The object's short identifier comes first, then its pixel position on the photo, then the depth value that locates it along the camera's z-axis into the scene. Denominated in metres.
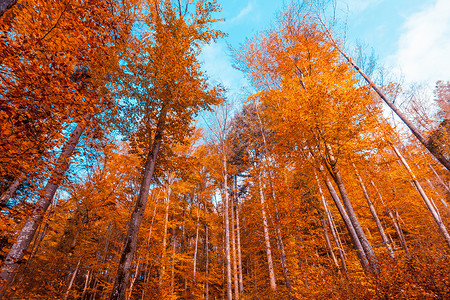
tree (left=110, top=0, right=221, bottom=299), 5.33
